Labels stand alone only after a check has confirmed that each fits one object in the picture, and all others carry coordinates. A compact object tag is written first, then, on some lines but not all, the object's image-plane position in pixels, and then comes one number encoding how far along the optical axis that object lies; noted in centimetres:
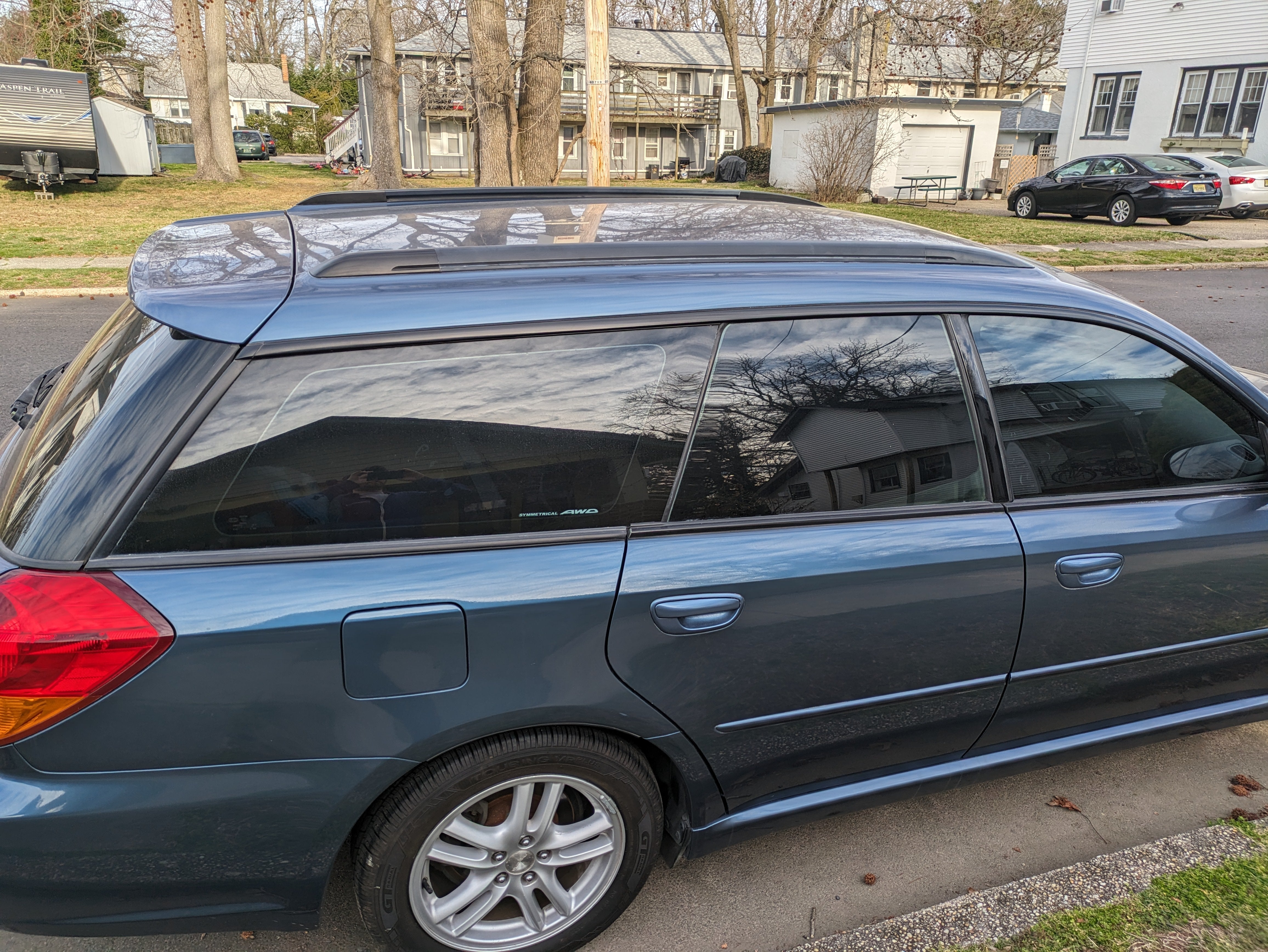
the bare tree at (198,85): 2447
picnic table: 2783
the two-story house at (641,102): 3919
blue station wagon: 183
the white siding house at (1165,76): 2634
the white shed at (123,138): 2939
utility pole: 978
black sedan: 2012
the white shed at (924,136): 2761
